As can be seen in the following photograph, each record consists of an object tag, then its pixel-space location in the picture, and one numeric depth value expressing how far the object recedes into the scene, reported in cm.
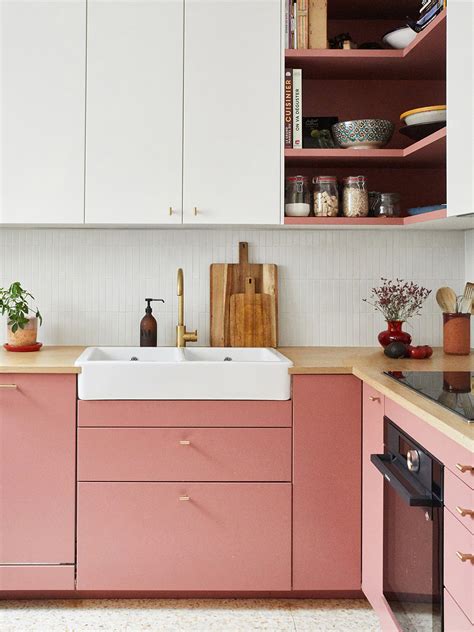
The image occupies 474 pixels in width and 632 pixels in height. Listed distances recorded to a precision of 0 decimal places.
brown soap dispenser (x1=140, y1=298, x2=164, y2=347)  289
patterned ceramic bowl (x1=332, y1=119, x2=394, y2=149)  270
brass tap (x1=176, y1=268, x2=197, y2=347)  283
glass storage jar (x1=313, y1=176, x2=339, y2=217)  275
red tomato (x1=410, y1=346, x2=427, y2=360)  261
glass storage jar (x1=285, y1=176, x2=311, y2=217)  272
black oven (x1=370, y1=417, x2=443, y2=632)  158
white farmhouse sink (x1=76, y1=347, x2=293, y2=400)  237
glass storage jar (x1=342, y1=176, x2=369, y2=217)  274
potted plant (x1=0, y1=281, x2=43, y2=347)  278
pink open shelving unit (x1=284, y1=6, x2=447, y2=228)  275
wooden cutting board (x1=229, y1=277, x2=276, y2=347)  296
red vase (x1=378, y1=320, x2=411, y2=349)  280
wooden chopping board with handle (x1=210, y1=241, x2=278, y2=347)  299
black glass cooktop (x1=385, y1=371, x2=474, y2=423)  162
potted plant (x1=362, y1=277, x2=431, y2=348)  282
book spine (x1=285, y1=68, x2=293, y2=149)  269
